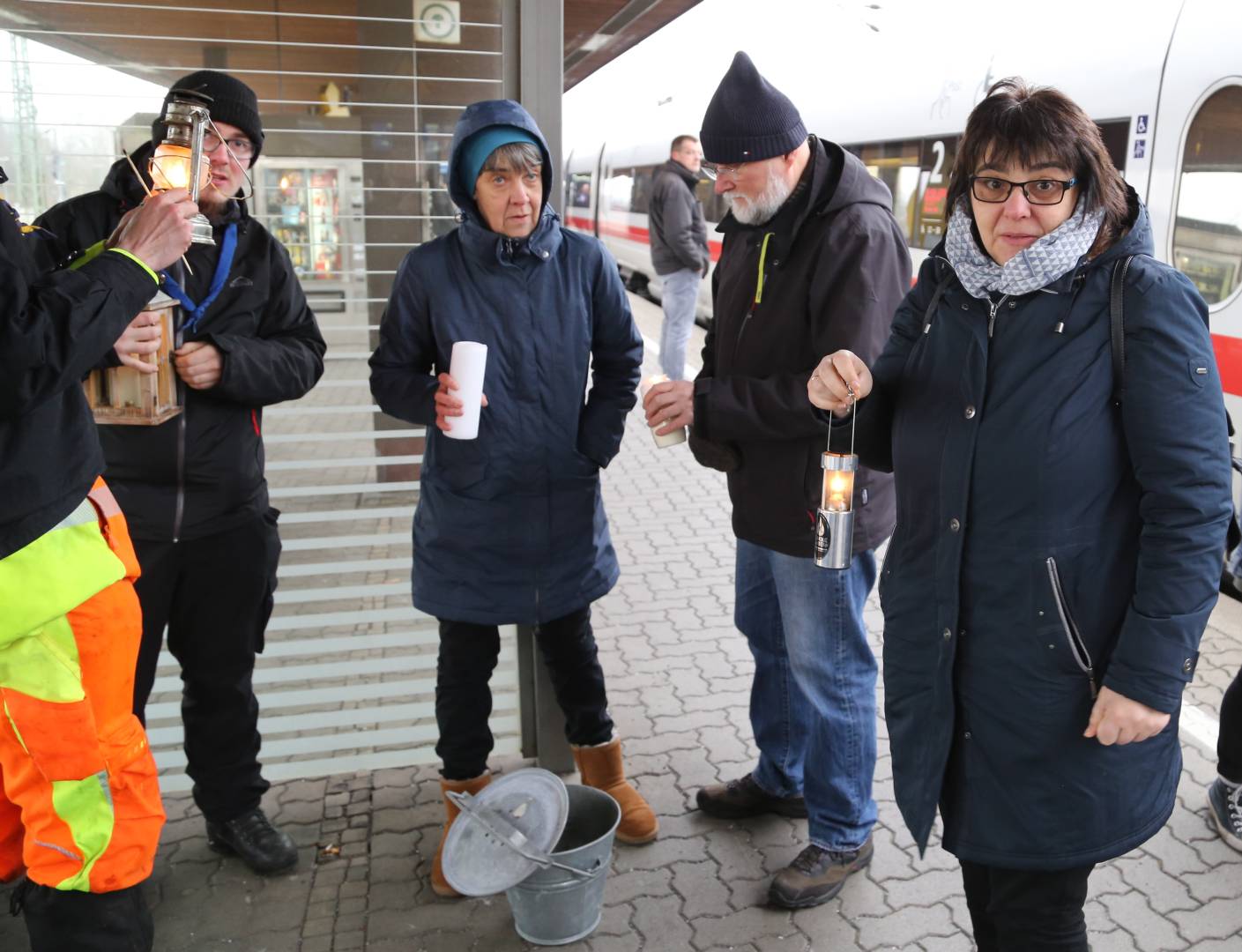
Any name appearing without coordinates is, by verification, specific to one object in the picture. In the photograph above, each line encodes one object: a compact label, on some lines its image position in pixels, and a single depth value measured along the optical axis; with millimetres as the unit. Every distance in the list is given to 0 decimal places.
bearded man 2873
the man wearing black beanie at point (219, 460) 2912
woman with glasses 1947
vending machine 3998
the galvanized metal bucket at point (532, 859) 2887
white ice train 6668
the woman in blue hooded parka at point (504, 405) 3104
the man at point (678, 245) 11125
